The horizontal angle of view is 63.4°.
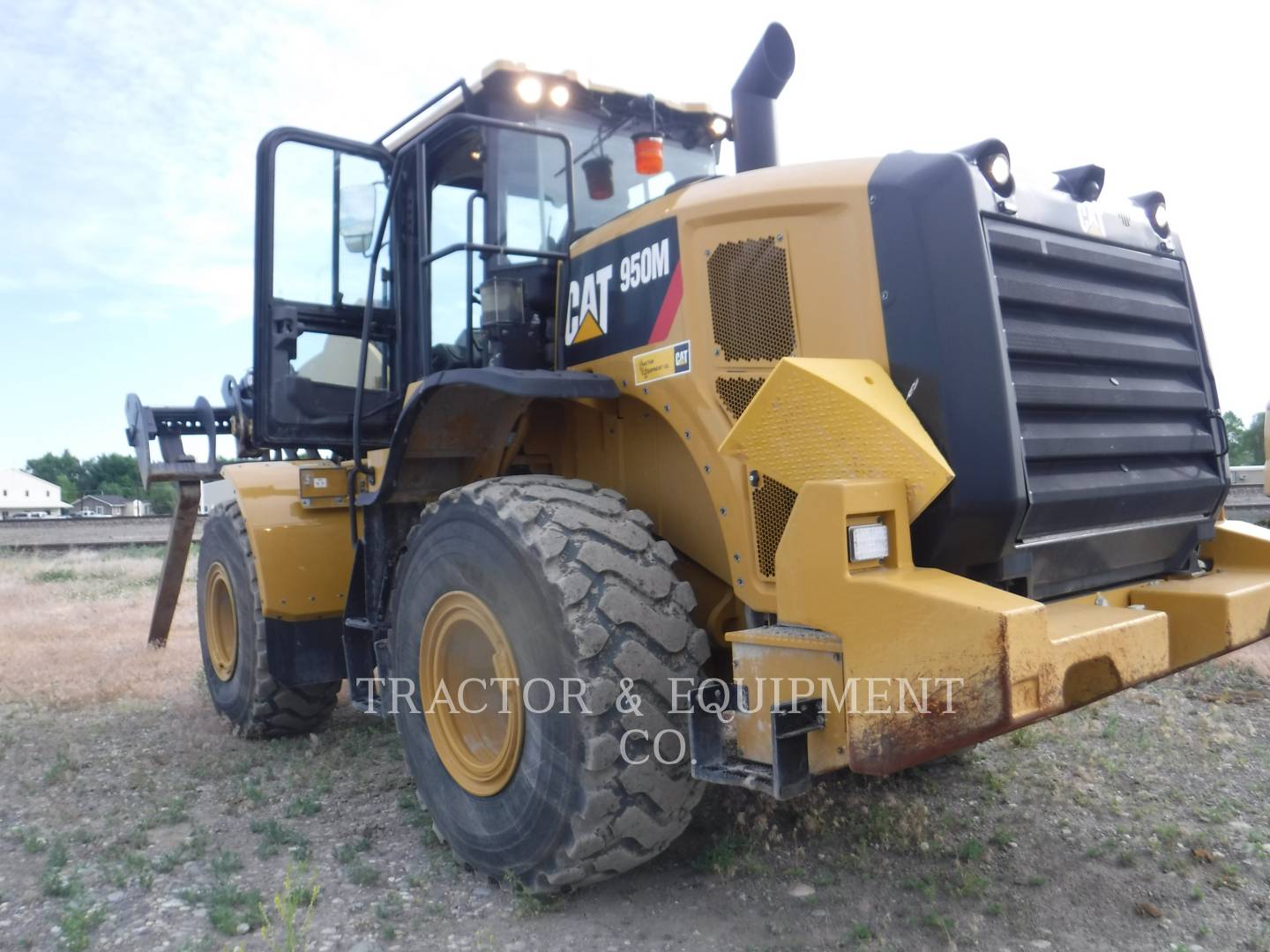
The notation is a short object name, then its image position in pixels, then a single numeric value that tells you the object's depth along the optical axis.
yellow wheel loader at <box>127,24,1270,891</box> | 2.65
